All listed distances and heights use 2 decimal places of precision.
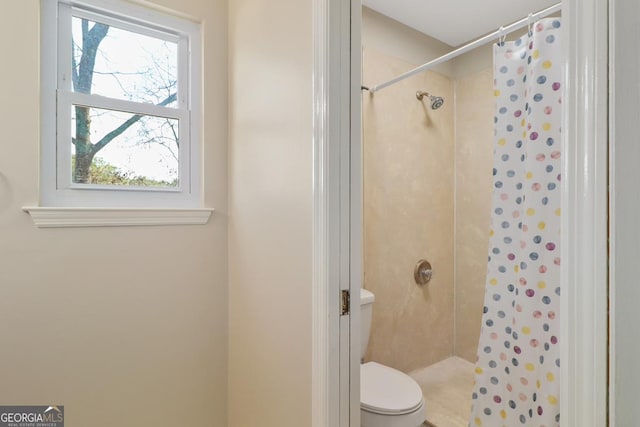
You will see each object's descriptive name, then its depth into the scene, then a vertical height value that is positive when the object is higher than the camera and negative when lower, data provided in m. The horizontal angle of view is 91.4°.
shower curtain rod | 1.31 +0.84
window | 1.23 +0.46
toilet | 1.30 -0.83
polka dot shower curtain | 1.12 -0.13
